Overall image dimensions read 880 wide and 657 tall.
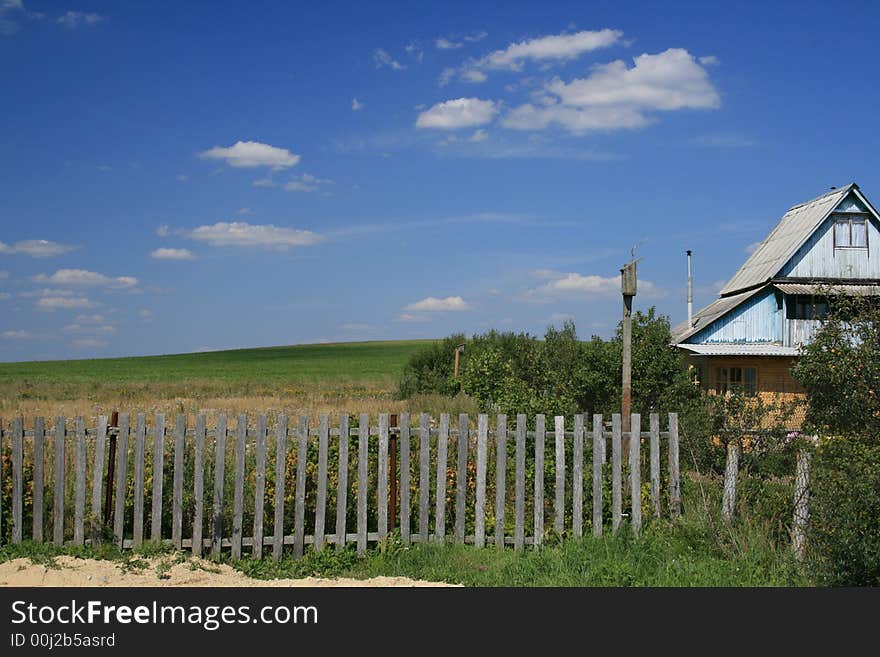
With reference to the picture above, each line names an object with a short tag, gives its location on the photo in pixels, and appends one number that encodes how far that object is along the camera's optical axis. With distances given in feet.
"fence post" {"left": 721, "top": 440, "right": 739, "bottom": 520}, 28.73
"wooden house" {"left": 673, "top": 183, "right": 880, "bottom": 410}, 90.38
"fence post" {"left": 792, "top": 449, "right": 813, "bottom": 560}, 26.05
